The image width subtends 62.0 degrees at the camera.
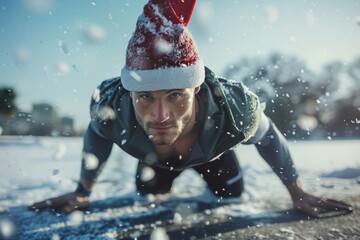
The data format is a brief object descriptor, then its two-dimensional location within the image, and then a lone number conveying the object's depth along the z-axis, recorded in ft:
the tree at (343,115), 45.26
